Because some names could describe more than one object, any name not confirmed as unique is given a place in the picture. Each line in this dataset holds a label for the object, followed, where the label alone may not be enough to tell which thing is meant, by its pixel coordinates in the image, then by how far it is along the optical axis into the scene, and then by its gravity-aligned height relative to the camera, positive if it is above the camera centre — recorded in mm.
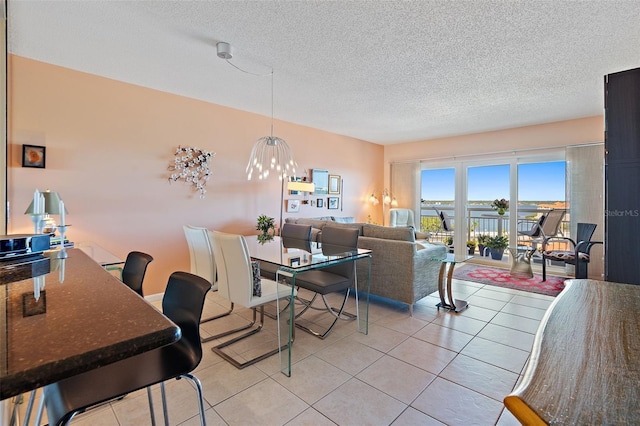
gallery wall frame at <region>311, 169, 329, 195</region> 5699 +648
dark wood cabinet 2068 +270
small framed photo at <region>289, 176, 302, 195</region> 5242 +602
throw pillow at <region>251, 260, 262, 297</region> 2387 -548
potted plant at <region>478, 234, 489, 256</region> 6031 -570
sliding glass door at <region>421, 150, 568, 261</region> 5410 +407
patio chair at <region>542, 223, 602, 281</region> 4168 -594
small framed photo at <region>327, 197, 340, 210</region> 6051 +217
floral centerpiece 4167 -169
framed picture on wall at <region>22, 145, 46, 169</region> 2867 +551
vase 5809 -780
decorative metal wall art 3908 +617
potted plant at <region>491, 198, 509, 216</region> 5754 +176
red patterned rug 4281 -1046
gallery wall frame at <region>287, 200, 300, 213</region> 5340 +132
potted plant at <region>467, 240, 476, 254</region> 6238 -672
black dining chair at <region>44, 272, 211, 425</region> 960 -598
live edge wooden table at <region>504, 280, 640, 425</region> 503 -327
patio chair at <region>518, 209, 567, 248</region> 4801 -190
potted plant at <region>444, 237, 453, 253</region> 6434 -616
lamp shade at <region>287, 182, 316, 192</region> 3937 +361
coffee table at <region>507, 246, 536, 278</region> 5008 -815
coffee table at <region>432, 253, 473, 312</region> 3414 -879
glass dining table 2344 -400
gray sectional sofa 3230 -564
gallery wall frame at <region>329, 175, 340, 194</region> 6035 +603
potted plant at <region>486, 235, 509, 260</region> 5652 -585
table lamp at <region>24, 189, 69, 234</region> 1973 +21
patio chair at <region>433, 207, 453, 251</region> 6406 -240
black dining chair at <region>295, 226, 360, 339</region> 2762 -618
